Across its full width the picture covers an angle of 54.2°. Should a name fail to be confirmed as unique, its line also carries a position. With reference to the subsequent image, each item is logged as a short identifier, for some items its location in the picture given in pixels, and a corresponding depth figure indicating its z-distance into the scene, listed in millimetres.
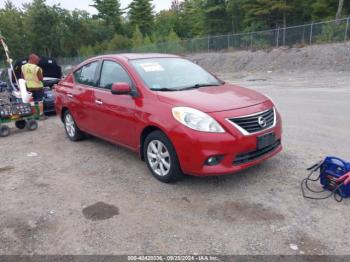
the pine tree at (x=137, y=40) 52362
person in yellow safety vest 9367
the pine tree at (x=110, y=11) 63844
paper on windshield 5136
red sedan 4055
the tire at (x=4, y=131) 7930
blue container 3939
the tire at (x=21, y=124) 8625
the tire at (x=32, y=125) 8396
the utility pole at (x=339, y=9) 28972
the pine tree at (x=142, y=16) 63125
